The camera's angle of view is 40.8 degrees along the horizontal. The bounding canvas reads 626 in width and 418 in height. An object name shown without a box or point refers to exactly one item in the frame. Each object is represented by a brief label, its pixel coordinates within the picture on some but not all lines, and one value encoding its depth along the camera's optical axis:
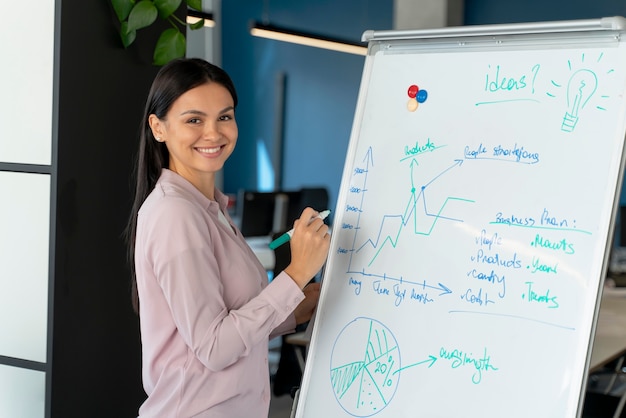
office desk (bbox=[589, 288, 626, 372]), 3.08
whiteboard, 1.67
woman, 1.73
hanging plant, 2.50
